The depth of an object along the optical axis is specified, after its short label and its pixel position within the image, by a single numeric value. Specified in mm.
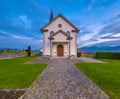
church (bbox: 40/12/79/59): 13204
